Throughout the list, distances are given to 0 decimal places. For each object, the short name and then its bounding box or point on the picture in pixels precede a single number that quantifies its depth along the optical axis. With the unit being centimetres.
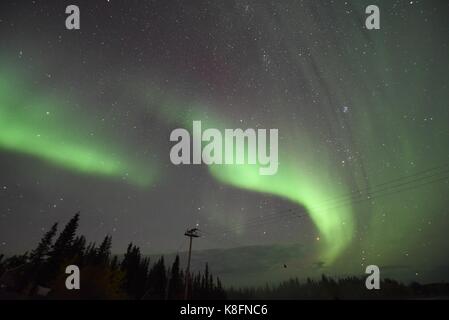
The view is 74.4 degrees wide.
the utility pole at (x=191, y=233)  3547
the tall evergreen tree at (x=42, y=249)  6362
